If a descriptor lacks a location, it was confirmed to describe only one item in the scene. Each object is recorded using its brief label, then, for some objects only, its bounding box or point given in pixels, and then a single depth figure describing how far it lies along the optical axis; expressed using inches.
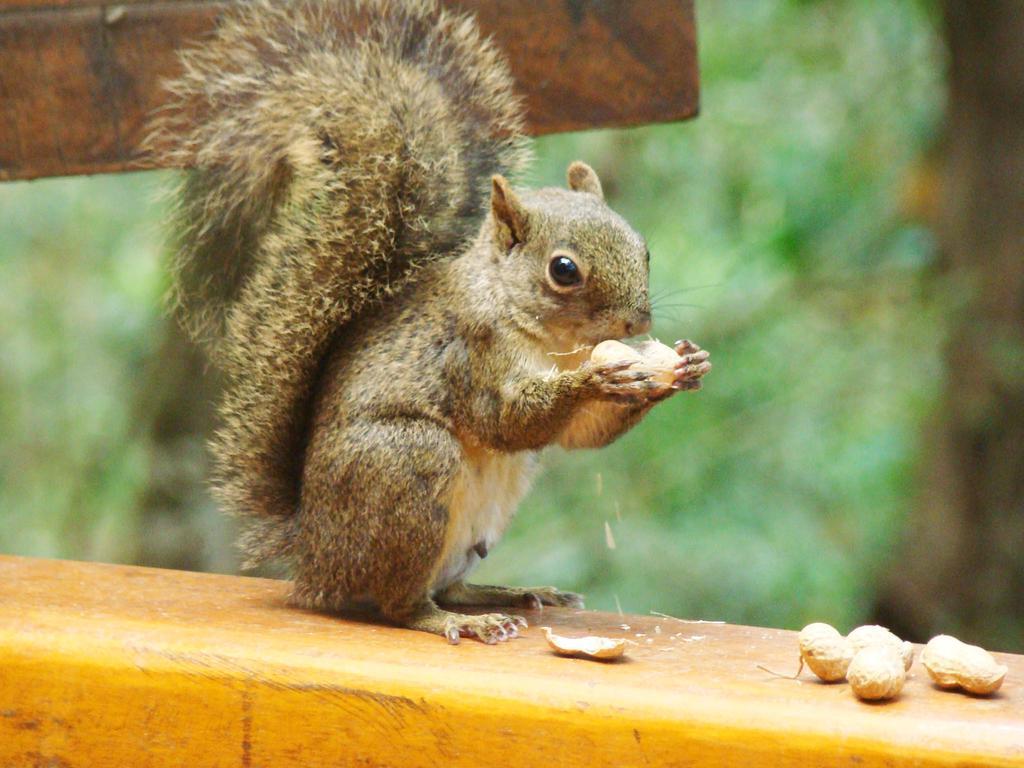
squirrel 135.2
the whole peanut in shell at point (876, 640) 132.6
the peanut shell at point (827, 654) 132.4
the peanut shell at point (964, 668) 131.9
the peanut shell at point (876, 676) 131.5
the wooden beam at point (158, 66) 139.6
